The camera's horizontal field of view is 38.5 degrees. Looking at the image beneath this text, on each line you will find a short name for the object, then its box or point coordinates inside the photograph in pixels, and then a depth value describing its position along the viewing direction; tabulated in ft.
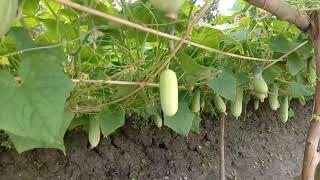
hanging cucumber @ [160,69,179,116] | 2.88
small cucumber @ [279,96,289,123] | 6.42
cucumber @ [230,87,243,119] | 5.53
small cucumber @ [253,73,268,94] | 4.85
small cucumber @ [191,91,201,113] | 5.72
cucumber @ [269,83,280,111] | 6.08
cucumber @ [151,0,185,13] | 2.12
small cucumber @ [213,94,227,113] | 6.03
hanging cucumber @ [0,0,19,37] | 1.88
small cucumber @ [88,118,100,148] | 5.29
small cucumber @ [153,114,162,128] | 5.94
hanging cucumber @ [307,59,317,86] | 5.25
